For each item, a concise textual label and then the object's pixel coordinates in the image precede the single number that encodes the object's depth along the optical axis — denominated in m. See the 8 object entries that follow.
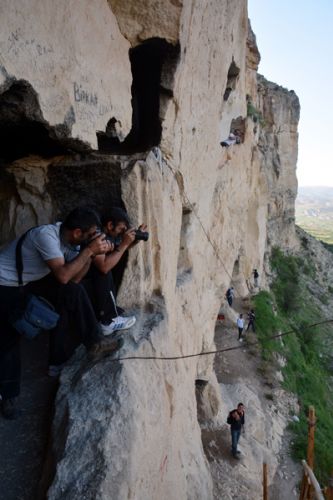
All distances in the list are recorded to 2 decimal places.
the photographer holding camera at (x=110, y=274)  3.61
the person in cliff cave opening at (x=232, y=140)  9.37
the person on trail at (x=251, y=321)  14.40
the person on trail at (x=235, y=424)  7.88
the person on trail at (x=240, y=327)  13.47
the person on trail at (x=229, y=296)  15.69
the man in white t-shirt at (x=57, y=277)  2.96
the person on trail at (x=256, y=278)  18.56
